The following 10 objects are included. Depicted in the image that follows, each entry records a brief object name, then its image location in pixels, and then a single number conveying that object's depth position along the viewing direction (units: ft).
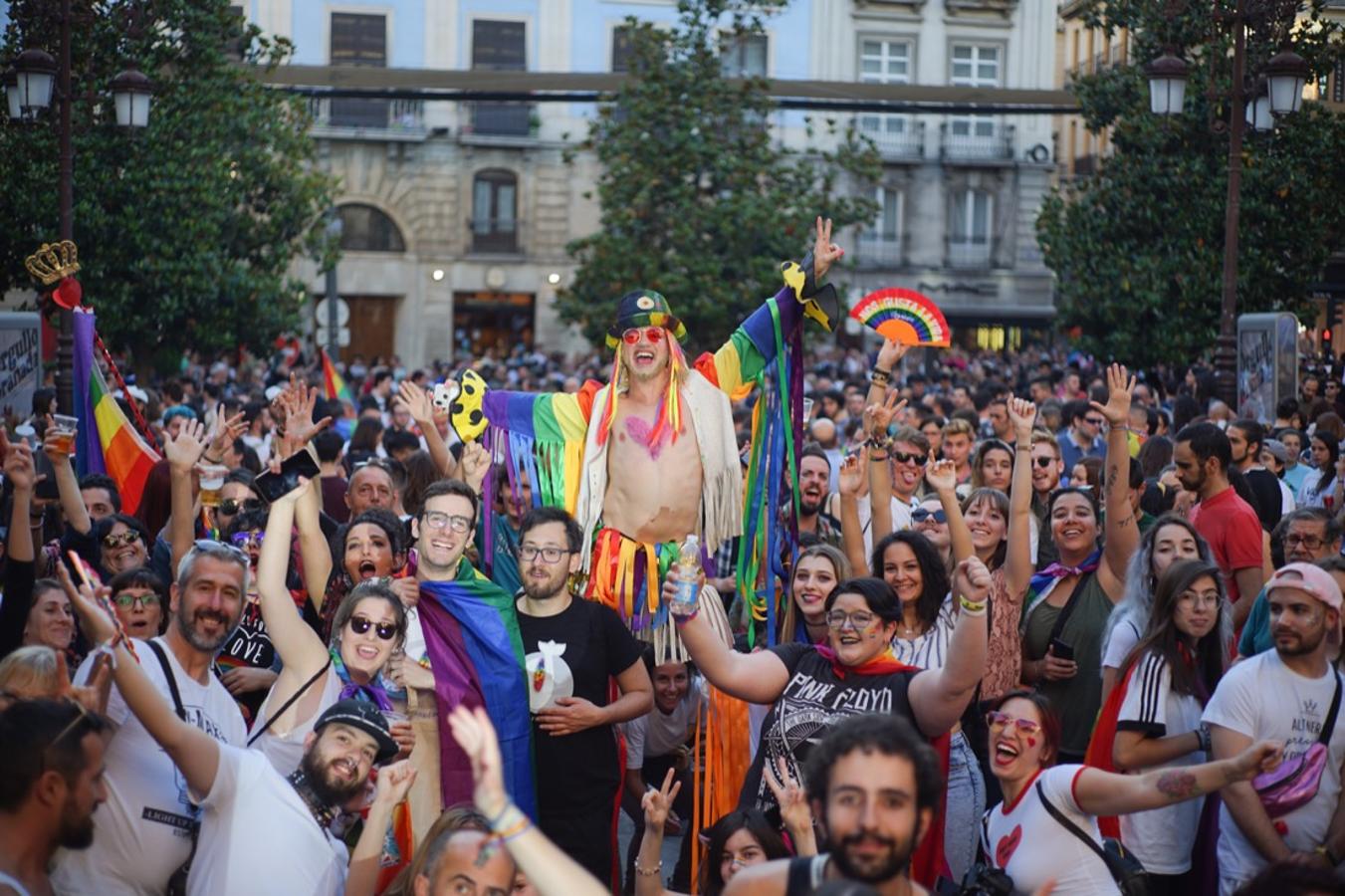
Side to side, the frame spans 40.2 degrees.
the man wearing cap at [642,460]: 24.00
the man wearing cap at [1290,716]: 17.34
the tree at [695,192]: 85.30
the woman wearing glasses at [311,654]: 17.07
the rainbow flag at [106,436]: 32.58
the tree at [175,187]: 58.13
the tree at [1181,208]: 58.39
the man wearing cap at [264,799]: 14.55
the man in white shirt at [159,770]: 15.43
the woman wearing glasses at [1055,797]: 15.58
